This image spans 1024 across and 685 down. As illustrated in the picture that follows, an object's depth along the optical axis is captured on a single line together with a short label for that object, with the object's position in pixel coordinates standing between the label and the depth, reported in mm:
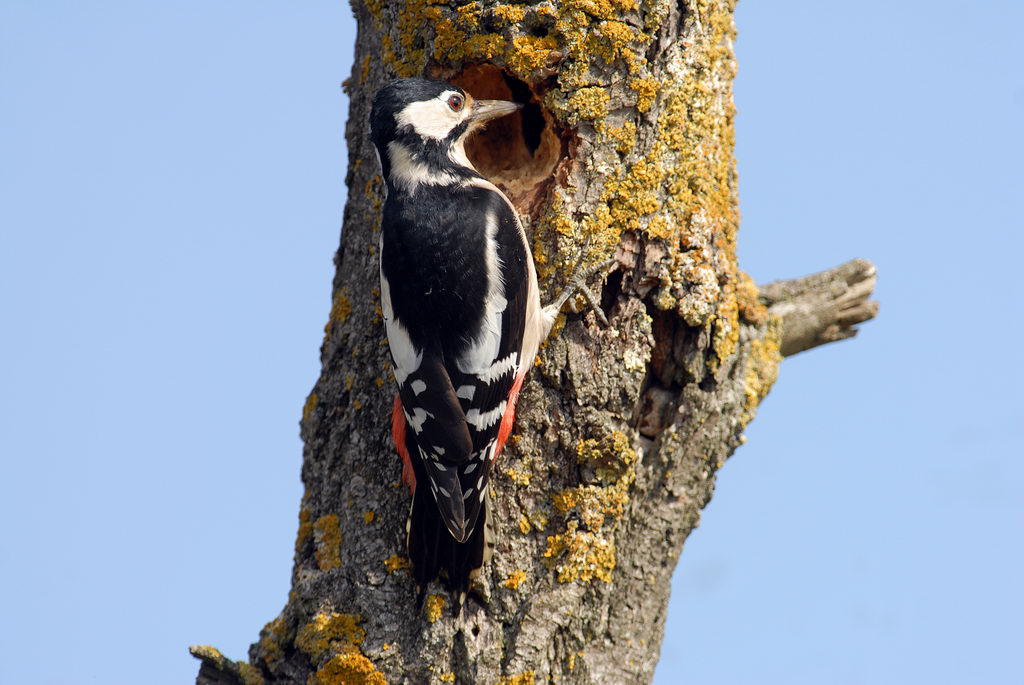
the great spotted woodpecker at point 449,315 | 7484
